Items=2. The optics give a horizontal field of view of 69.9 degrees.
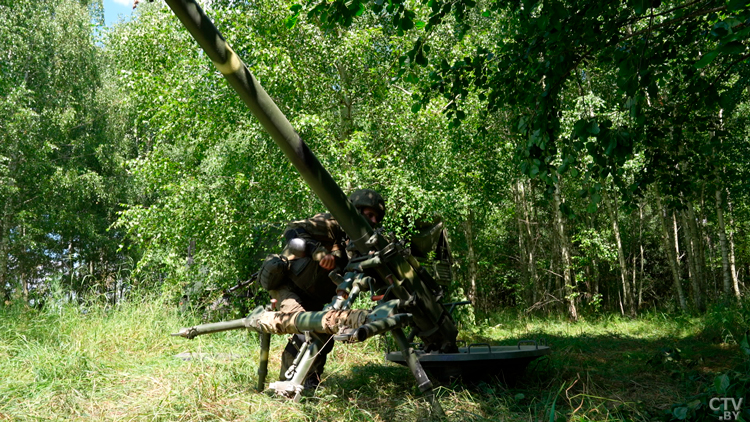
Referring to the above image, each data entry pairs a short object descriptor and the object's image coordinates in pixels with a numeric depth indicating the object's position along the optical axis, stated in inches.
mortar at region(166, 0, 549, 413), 120.0
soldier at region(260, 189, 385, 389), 174.6
